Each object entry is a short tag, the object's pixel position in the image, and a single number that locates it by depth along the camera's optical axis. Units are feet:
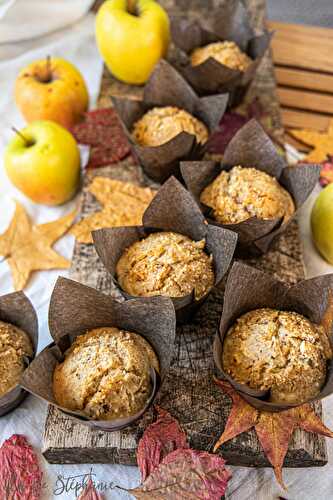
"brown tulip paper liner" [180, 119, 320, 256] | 1.73
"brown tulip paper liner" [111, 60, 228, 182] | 1.86
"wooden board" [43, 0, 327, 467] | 1.51
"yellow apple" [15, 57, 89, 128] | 2.09
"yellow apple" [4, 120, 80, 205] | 1.92
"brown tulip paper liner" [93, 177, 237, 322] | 1.60
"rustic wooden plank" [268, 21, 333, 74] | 2.41
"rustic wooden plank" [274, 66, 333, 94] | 2.38
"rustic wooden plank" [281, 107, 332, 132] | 2.30
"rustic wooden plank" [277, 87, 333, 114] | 2.34
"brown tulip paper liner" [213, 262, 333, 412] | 1.46
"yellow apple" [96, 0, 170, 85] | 2.11
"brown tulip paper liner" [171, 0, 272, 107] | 2.06
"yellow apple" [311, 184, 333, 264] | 1.83
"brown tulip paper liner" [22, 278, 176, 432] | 1.46
